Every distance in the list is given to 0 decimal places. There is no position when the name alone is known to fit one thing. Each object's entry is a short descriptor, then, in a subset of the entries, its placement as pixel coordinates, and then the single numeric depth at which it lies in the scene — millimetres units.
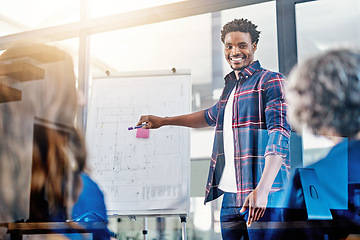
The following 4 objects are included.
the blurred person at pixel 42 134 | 1267
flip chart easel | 2111
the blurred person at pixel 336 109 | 1489
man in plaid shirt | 1879
